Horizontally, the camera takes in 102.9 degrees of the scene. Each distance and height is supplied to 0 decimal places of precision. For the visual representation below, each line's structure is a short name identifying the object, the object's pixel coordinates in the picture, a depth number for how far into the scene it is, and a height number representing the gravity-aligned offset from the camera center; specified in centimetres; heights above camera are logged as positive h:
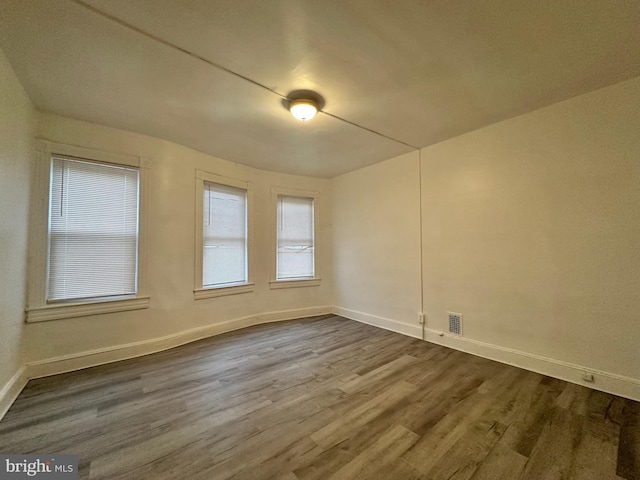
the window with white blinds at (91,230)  258 +23
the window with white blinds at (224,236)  368 +22
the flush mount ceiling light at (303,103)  223 +131
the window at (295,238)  454 +22
